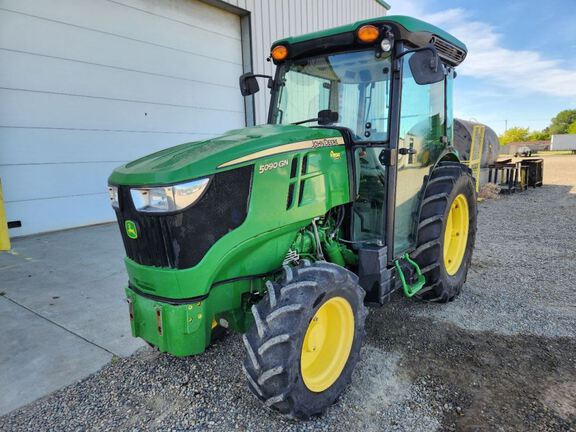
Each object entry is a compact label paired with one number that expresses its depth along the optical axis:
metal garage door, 5.09
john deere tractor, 1.88
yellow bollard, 4.61
